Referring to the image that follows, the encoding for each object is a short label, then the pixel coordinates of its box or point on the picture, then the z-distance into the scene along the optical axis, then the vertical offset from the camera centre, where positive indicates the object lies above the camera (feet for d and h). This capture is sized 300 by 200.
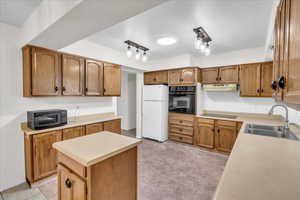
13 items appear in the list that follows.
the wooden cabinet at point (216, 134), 10.39 -2.92
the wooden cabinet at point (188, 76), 11.94 +1.79
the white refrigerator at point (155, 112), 13.03 -1.45
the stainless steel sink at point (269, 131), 6.39 -1.71
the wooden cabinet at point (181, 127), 12.30 -2.82
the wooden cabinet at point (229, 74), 10.97 +1.83
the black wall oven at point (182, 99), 12.06 -0.20
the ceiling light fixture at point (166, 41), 8.86 +3.71
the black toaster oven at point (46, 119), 6.73 -1.12
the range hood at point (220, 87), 10.85 +0.80
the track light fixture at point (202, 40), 6.91 +3.11
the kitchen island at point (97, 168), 3.51 -2.00
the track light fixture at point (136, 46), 8.42 +3.38
